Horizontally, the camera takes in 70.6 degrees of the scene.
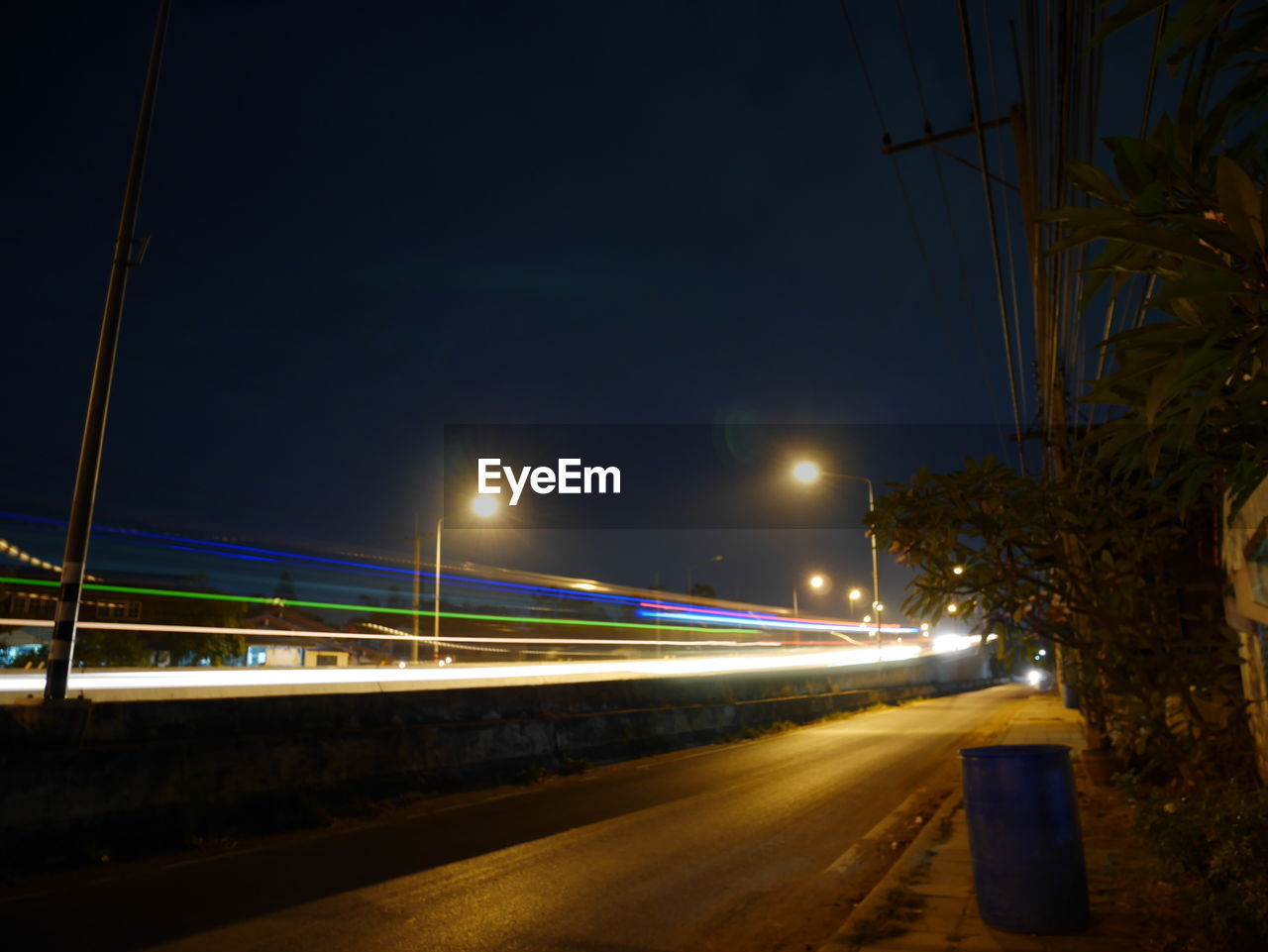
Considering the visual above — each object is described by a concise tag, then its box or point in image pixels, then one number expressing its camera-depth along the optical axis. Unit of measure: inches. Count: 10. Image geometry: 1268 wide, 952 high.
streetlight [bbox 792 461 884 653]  1010.7
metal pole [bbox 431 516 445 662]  1329.0
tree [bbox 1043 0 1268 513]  80.0
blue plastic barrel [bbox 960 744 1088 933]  225.0
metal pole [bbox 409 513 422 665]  1391.5
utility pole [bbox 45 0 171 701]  352.5
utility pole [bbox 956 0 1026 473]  319.0
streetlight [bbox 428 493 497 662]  1337.4
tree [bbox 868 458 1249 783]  328.8
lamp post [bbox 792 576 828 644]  2101.4
